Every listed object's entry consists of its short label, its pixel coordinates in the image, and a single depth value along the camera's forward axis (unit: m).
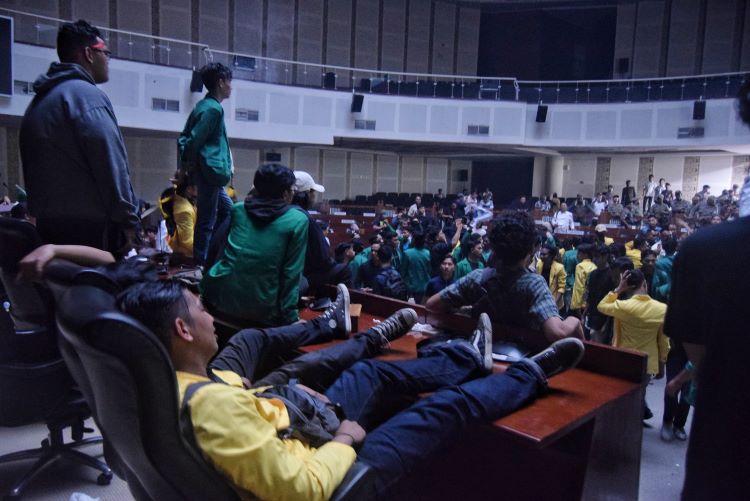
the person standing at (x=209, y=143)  3.68
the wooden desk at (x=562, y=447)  2.18
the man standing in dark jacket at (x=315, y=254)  3.41
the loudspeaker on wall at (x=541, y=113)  18.59
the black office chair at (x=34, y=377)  2.66
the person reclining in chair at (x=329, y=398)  1.50
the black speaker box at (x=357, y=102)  17.64
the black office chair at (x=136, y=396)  1.22
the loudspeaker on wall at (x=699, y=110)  17.33
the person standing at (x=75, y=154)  2.35
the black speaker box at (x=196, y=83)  15.07
